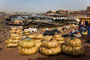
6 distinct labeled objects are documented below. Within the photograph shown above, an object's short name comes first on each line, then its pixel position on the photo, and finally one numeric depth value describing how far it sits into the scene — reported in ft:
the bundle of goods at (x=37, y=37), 14.22
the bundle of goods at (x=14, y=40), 13.24
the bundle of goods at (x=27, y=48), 10.05
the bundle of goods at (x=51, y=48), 9.70
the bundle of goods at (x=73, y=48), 9.32
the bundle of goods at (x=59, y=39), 13.12
